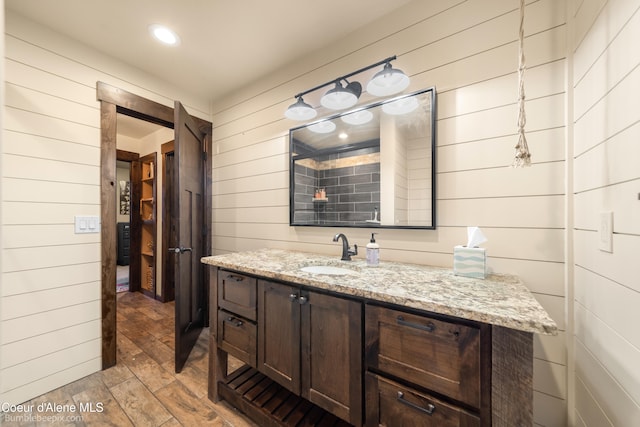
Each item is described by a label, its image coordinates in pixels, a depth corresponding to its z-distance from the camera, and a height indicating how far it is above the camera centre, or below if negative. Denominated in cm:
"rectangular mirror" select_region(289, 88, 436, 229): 155 +32
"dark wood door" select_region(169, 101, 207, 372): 200 -18
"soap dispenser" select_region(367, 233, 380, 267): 151 -24
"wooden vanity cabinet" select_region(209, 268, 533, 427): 83 -61
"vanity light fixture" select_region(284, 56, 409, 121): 149 +79
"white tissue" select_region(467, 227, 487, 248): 122 -12
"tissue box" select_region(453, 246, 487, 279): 120 -24
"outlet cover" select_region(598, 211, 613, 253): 89 -7
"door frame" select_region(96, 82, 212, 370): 203 +8
